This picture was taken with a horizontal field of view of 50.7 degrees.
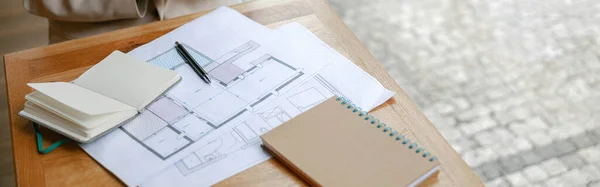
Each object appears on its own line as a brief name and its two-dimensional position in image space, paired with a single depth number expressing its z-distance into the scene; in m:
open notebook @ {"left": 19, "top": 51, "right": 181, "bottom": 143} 0.80
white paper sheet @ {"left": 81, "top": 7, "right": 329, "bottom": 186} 0.79
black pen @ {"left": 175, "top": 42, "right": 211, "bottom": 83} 0.91
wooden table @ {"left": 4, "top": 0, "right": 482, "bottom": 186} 0.77
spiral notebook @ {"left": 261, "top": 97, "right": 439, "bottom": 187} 0.72
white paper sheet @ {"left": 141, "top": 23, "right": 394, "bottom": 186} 0.76
